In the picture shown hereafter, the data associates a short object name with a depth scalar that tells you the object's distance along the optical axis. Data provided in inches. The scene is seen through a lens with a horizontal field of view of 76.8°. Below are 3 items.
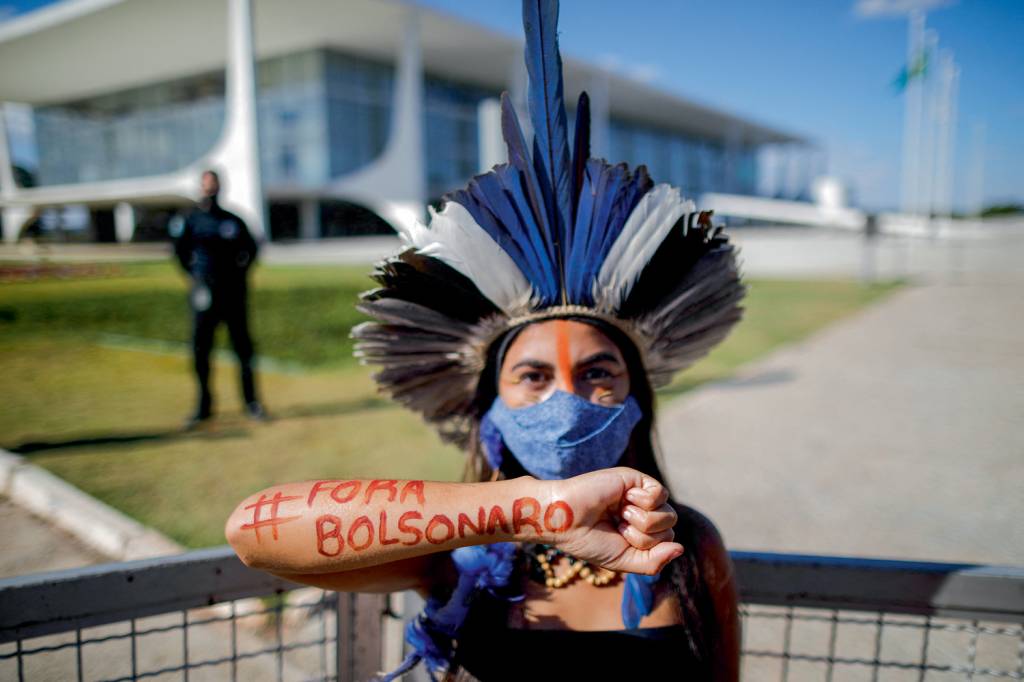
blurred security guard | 217.8
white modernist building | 1087.0
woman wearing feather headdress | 54.7
